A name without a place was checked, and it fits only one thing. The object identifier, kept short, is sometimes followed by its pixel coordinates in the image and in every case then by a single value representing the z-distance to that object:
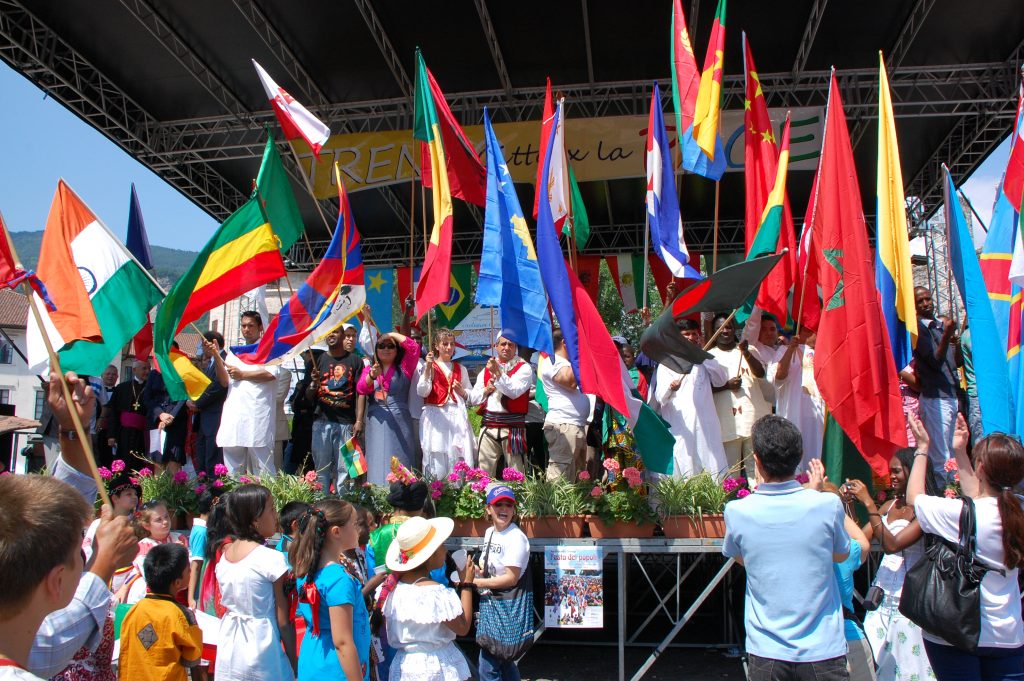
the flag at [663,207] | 7.26
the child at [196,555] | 5.30
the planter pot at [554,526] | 6.06
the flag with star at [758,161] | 7.64
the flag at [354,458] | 7.28
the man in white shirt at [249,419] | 7.37
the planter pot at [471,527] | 6.26
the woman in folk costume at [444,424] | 7.23
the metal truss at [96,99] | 10.80
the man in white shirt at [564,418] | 6.89
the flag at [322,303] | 7.02
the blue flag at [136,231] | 9.43
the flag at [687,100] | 7.48
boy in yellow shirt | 3.60
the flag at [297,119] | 7.98
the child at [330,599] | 3.73
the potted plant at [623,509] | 5.96
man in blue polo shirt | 3.12
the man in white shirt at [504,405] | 7.11
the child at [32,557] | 1.67
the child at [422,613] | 4.02
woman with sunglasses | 7.32
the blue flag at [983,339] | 6.02
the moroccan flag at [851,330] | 5.39
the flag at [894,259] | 5.82
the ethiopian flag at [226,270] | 6.52
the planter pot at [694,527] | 5.88
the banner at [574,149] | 12.14
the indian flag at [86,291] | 5.62
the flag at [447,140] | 7.38
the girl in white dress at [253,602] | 3.88
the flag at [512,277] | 6.22
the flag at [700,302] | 5.62
